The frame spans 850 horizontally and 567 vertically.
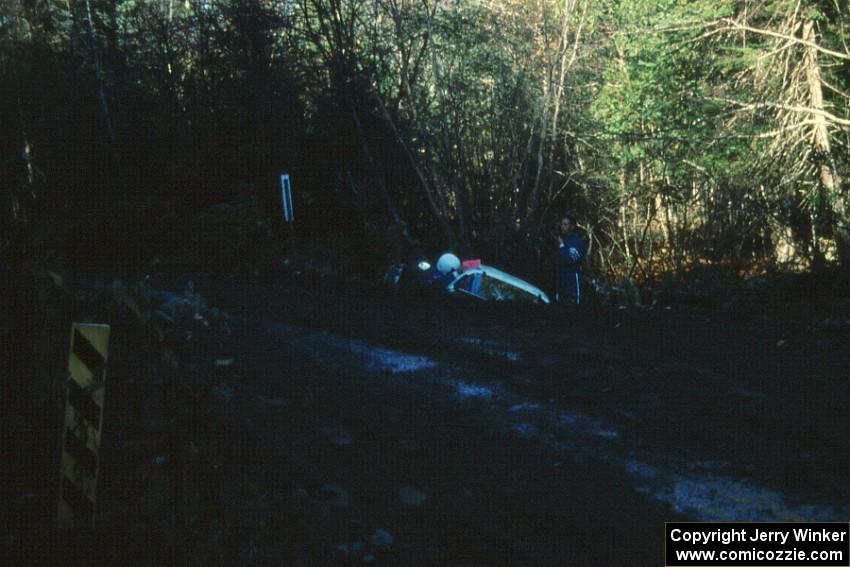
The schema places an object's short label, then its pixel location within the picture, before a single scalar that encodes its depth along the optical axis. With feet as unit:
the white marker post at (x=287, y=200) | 65.92
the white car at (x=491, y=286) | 52.85
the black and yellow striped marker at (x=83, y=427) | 15.87
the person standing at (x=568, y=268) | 55.01
